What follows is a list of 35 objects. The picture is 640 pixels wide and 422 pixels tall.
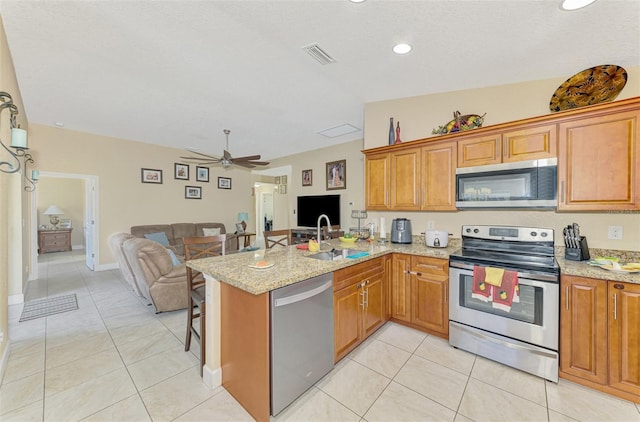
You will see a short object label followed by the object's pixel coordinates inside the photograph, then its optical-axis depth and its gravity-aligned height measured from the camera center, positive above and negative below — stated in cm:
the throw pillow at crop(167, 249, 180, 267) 338 -71
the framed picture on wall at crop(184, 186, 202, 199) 659 +45
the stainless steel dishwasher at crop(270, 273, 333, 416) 154 -88
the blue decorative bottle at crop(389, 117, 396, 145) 327 +96
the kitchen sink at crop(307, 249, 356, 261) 229 -45
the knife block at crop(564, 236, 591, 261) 209 -38
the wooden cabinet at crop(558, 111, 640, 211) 192 +36
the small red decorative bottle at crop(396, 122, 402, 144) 326 +98
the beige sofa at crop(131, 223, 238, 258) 554 -54
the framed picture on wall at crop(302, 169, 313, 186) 659 +83
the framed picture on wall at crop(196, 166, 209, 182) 677 +96
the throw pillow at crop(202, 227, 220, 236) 636 -58
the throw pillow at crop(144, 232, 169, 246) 543 -63
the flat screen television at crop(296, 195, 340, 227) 589 -2
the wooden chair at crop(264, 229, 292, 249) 306 -31
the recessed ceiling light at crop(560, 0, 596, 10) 165 +138
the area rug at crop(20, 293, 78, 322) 309 -131
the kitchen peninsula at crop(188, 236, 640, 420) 151 -68
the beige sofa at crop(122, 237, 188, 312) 293 -80
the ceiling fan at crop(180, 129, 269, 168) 464 +94
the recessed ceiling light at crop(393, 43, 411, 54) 221 +145
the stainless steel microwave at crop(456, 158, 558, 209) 223 +22
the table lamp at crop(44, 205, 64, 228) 724 -12
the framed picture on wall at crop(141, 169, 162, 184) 588 +80
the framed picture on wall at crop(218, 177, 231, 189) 725 +77
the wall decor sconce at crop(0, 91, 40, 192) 185 +58
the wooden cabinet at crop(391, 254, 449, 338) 246 -89
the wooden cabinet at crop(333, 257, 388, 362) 205 -88
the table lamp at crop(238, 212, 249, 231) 766 -23
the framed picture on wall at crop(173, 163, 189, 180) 638 +98
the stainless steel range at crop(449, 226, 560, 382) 192 -77
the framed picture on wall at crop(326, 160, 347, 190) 580 +81
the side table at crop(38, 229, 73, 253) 705 -91
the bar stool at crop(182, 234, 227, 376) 196 -74
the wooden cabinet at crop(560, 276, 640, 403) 168 -91
